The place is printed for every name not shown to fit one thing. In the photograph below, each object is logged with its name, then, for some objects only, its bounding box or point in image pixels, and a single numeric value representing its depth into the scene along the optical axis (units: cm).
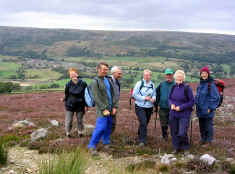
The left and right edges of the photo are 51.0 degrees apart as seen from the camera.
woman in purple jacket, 666
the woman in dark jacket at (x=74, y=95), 800
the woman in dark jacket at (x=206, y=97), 718
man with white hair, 730
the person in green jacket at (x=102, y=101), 670
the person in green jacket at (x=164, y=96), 755
